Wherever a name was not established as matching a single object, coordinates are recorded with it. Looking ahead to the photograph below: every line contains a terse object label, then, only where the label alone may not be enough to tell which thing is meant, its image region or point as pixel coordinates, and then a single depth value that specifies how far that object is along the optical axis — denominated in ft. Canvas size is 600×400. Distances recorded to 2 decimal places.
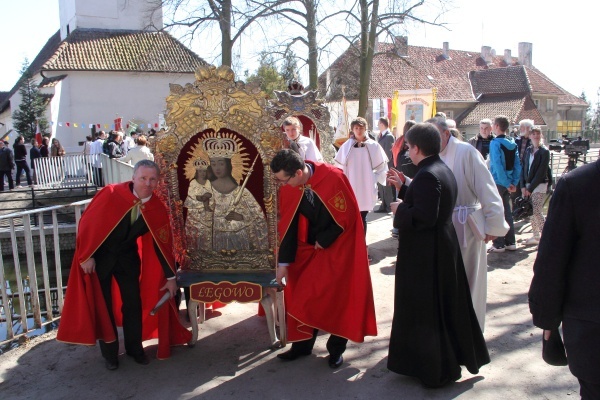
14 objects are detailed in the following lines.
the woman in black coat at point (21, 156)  63.31
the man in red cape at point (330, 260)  13.41
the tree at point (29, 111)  96.53
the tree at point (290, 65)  58.96
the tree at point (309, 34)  56.08
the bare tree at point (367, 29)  57.88
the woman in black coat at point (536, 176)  24.76
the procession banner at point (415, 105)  41.39
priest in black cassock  11.41
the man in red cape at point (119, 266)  13.44
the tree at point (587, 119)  194.90
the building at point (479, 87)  148.36
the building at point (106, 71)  101.50
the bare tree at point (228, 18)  56.13
